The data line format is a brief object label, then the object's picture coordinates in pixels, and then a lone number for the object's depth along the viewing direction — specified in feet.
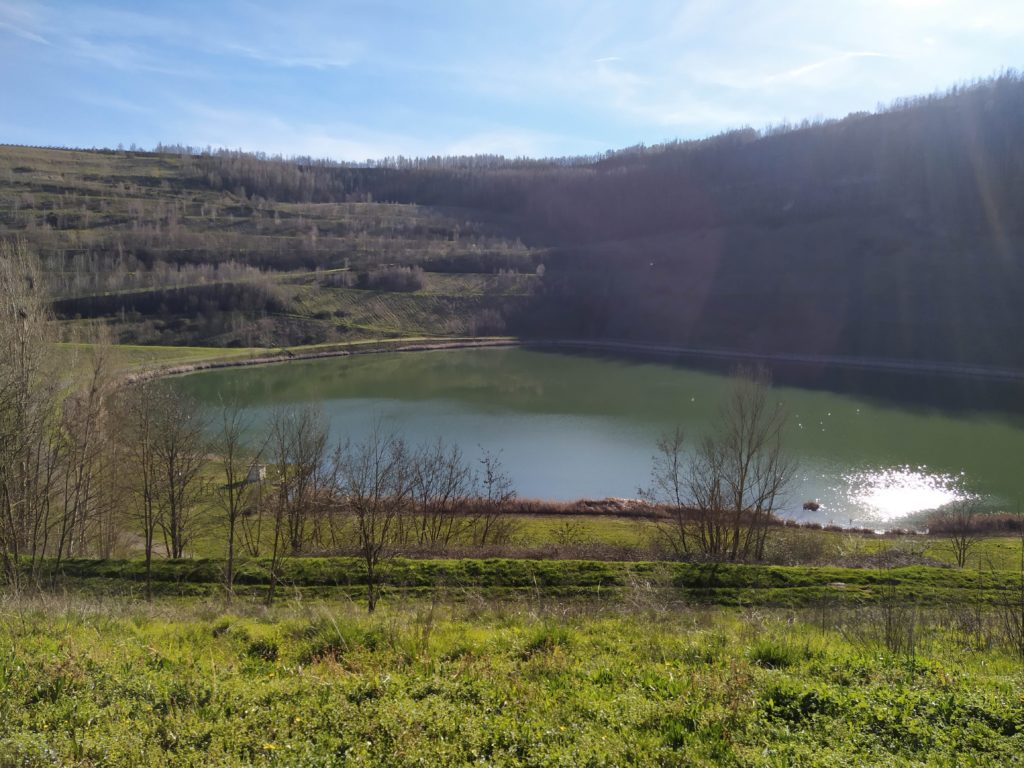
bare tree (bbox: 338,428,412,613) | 49.15
